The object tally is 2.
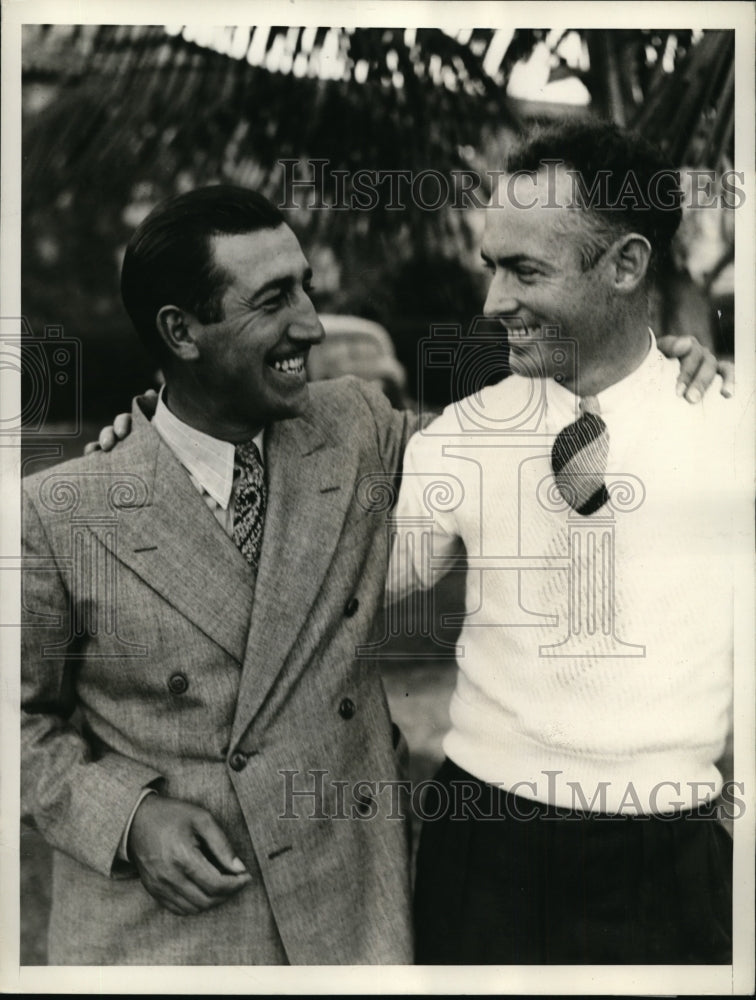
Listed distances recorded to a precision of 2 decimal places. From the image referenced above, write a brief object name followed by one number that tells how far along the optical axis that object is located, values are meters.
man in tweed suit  2.12
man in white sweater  2.19
